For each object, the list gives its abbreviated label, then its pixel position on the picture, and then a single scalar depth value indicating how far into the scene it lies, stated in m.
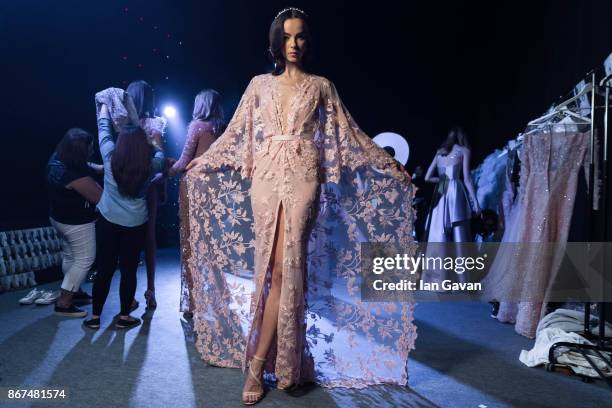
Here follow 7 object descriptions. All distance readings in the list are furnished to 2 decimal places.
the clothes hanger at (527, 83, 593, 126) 3.11
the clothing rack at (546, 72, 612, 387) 2.35
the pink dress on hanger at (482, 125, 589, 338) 3.09
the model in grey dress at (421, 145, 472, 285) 4.31
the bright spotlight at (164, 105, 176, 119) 6.71
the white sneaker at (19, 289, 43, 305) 3.55
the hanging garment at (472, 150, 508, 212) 4.86
